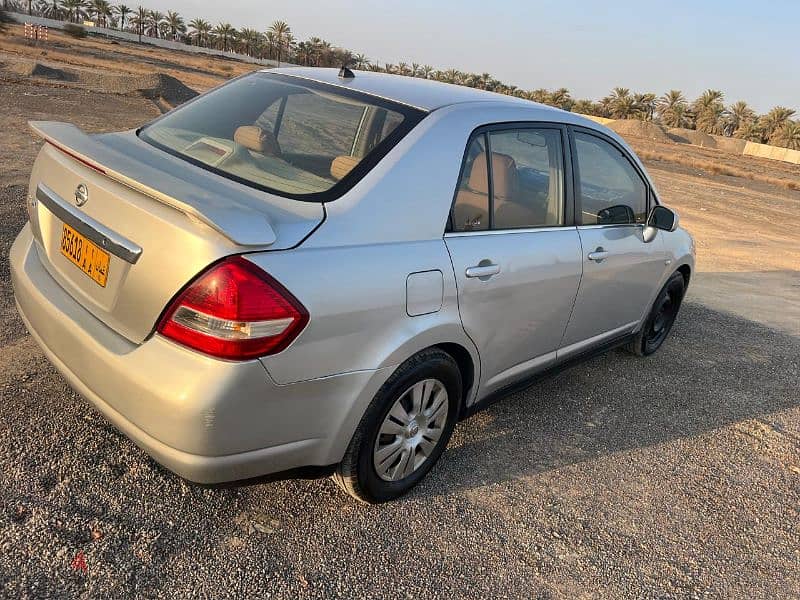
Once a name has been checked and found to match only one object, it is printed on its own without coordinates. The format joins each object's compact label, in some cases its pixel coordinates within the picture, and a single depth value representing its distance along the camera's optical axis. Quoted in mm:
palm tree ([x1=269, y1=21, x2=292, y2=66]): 102250
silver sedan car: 2135
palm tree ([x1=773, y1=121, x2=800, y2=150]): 70812
